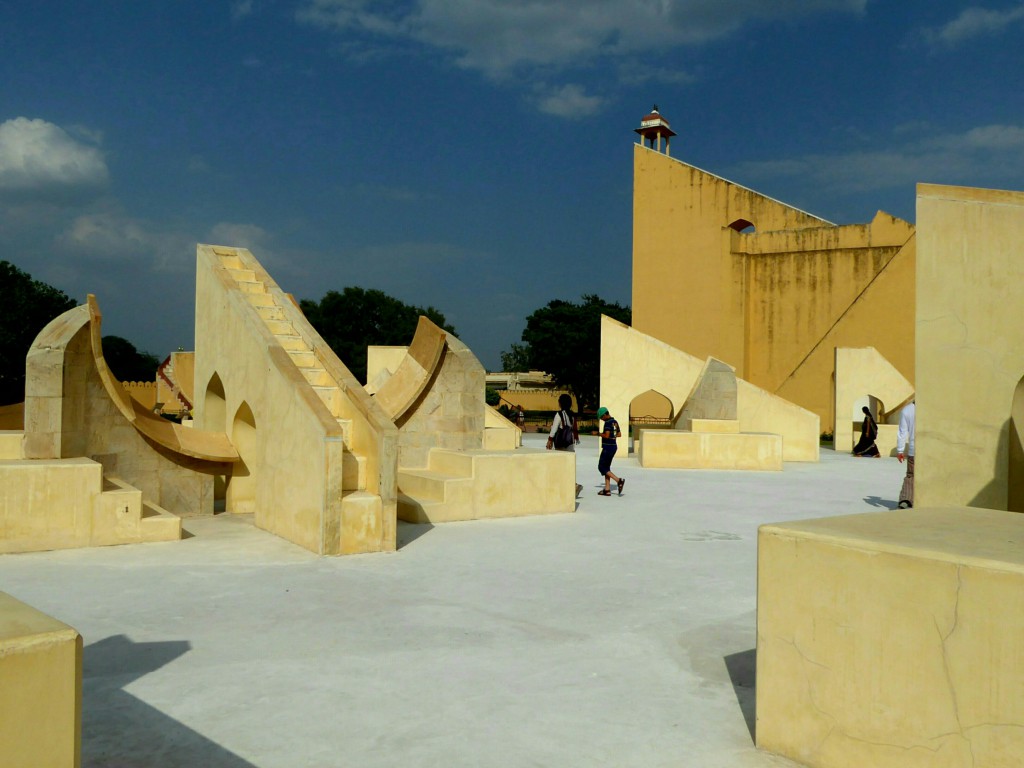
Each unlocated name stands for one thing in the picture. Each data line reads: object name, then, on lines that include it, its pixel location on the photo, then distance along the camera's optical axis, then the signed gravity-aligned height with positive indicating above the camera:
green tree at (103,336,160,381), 58.34 +1.50
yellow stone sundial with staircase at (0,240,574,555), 7.13 -0.59
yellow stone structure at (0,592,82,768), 2.06 -0.76
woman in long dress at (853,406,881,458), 20.25 -1.02
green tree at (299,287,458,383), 48.06 +3.84
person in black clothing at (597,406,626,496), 11.23 -0.69
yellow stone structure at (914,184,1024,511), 4.16 +0.27
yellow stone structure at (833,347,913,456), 22.47 +0.27
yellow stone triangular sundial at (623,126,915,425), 30.33 +4.66
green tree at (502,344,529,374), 68.44 +2.45
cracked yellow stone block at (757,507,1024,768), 2.68 -0.82
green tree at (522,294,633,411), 43.28 +2.28
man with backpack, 11.55 -0.53
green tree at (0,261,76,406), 30.48 +2.39
